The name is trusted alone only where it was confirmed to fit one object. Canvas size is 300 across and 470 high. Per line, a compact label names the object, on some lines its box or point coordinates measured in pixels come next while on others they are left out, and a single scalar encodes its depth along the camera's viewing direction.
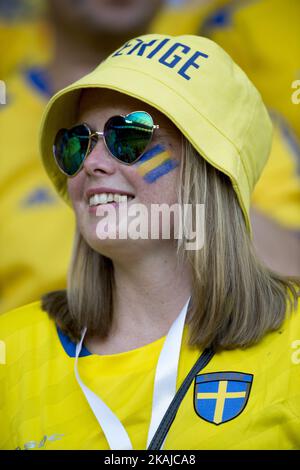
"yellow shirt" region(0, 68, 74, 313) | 7.01
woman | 4.09
